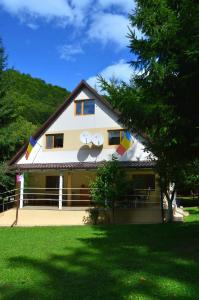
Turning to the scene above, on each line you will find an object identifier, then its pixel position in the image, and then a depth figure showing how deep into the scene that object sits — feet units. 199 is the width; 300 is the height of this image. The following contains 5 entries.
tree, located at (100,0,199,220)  24.76
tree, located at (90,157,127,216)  51.06
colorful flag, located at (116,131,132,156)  57.53
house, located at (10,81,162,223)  57.96
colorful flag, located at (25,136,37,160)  62.46
